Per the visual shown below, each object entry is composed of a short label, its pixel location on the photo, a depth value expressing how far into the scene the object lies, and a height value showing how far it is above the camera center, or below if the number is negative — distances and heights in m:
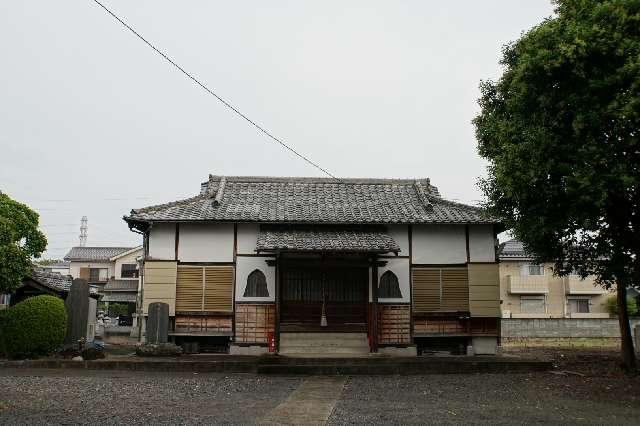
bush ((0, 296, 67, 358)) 15.83 -0.85
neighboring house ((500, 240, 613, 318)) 37.91 +0.48
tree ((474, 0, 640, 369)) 10.46 +3.24
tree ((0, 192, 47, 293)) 15.68 +1.63
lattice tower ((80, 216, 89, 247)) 75.06 +8.68
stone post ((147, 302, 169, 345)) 17.27 -0.76
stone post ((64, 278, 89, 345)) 18.16 -0.30
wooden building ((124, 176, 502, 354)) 18.36 +0.72
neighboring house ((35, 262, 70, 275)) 60.64 +3.36
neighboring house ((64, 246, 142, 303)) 51.72 +3.04
